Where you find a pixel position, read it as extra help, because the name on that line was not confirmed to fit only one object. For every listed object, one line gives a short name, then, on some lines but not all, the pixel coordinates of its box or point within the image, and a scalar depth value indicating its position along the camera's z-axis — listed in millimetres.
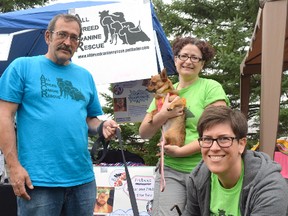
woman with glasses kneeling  1795
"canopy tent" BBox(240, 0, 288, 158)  2705
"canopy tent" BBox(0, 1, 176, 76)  4559
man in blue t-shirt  2289
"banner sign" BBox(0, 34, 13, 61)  4152
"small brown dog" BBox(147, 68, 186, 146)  2707
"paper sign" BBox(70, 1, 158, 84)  4031
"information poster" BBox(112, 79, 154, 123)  4699
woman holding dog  2646
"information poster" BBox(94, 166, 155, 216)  4324
